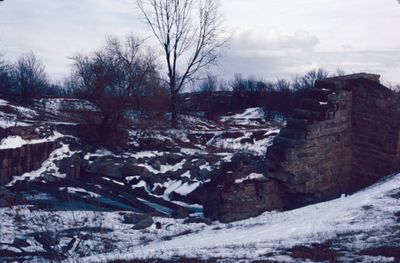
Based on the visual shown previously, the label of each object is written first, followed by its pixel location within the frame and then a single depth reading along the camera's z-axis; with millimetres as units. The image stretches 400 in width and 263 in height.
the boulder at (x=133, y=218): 9844
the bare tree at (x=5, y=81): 33625
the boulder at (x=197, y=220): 9422
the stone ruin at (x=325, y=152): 9844
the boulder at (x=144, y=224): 9297
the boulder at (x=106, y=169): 13994
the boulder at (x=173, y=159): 15586
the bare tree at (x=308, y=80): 61097
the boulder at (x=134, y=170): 13711
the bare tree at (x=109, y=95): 19812
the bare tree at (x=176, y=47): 31422
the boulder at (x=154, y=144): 19767
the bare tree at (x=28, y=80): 34478
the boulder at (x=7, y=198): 11000
